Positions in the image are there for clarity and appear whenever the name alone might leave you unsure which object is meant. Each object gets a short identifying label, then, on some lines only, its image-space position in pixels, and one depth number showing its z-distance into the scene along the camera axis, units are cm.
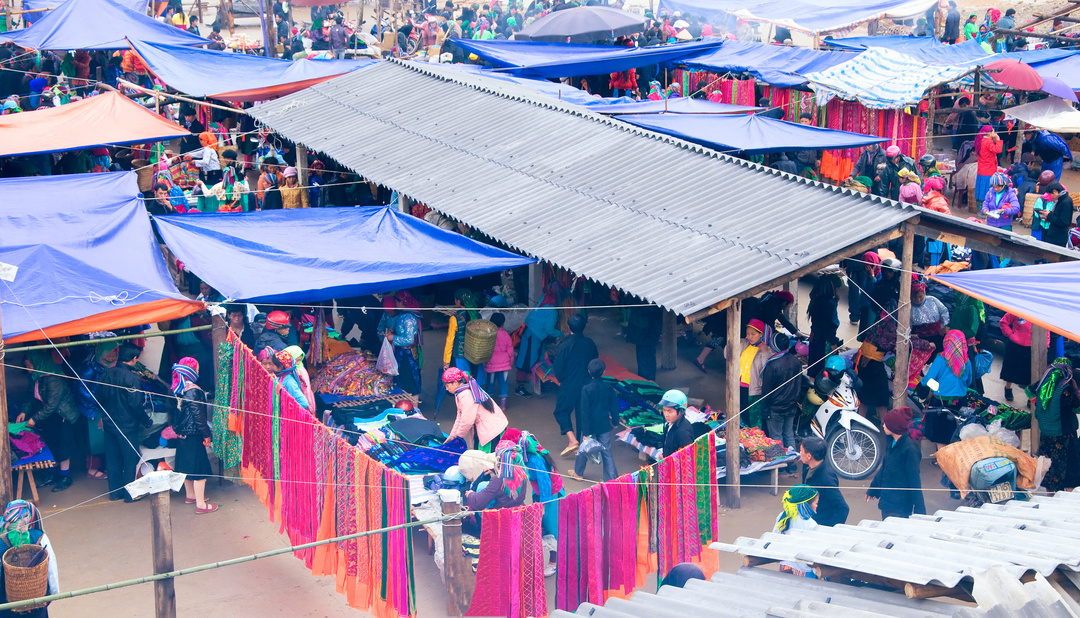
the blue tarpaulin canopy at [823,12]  2486
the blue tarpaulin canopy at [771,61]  1944
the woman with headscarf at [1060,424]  884
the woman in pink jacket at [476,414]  924
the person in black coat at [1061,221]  1340
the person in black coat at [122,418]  912
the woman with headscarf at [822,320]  1148
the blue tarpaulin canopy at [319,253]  974
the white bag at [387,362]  1098
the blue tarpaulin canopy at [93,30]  2158
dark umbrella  2295
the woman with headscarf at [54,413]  923
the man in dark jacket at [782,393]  1000
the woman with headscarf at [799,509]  745
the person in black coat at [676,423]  886
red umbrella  1767
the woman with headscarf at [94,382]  924
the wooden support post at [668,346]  1265
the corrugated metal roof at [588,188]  945
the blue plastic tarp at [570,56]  1984
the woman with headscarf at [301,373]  962
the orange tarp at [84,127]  1458
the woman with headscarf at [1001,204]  1459
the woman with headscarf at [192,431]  916
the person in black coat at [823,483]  763
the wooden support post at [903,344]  998
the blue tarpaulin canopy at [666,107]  1513
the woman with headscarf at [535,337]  1171
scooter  993
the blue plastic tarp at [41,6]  2579
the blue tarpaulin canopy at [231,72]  1767
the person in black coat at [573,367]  1051
